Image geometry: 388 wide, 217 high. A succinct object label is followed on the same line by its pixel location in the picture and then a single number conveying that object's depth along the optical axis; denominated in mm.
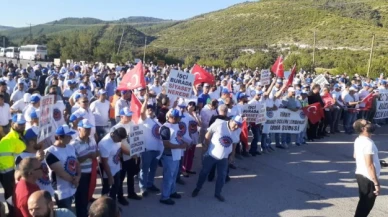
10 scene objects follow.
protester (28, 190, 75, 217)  3582
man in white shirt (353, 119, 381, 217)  6527
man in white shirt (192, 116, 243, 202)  7984
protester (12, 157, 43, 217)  4578
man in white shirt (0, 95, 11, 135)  9039
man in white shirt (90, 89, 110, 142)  9812
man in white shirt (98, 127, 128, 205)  6730
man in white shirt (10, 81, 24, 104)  11828
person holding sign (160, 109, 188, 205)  7836
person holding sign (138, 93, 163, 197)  7957
